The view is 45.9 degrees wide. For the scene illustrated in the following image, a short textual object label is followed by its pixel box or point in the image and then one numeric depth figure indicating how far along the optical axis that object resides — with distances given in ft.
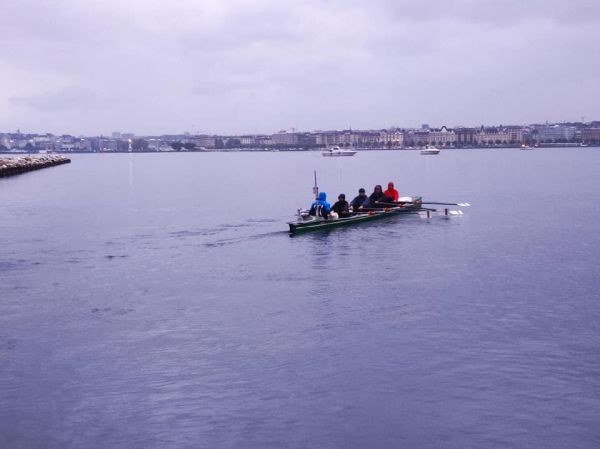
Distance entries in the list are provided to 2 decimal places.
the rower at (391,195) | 145.79
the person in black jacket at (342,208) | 124.61
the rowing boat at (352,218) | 115.85
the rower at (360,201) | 135.64
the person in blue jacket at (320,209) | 119.14
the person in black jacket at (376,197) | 139.95
